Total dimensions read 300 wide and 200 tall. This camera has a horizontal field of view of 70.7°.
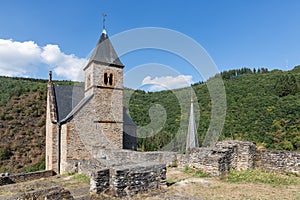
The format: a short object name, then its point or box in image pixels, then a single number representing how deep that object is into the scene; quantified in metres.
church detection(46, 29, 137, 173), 13.74
